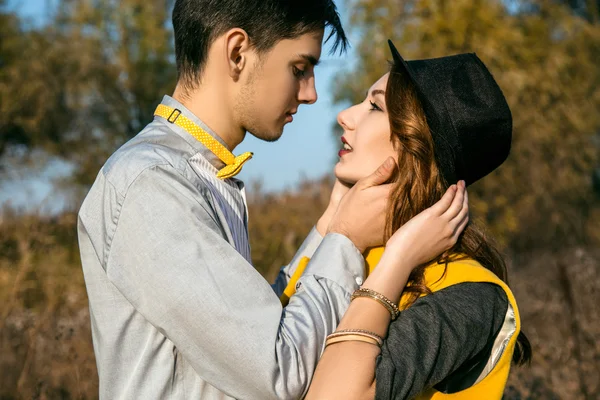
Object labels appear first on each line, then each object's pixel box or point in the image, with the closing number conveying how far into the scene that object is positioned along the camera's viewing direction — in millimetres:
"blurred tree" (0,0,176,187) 15320
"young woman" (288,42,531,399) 1873
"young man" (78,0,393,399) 1710
